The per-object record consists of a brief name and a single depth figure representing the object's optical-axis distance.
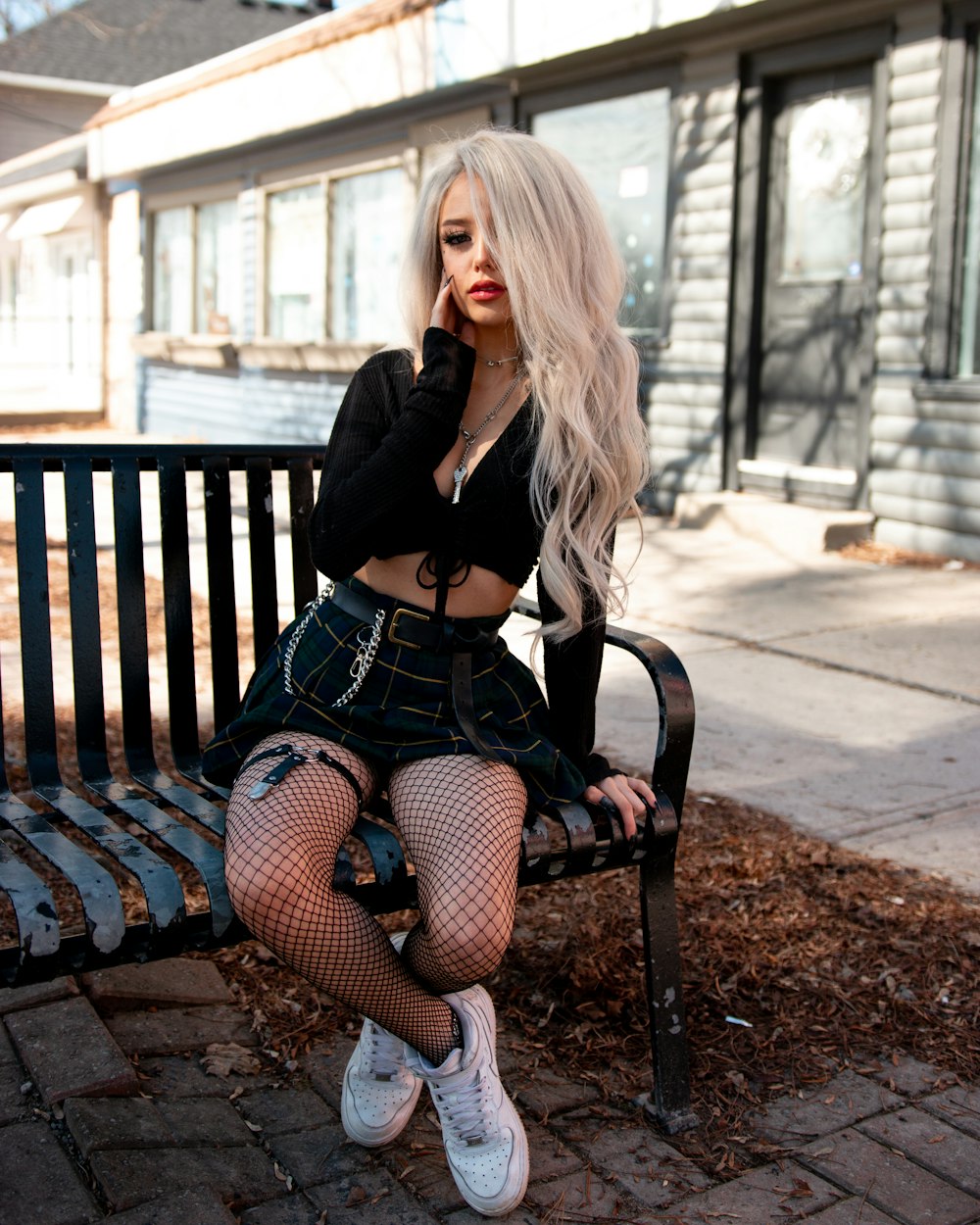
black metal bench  2.03
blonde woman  2.13
